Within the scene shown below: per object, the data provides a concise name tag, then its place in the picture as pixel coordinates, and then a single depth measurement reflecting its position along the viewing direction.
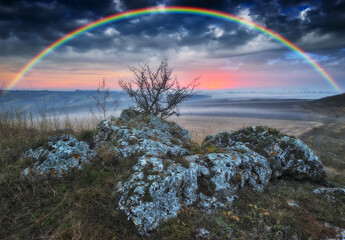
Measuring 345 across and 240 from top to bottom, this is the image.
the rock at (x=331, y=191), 4.59
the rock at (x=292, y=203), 3.81
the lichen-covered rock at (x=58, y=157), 3.89
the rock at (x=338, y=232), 3.01
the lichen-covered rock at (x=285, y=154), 5.75
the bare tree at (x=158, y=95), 11.07
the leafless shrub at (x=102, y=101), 8.42
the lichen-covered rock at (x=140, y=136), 4.71
